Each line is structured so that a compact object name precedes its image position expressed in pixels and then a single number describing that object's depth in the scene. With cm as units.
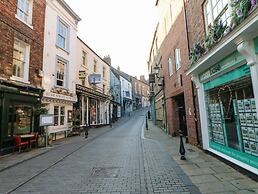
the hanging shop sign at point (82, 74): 1914
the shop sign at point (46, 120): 1141
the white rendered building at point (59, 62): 1436
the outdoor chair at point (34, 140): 1092
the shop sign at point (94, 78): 2195
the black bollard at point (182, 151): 758
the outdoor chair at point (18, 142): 1005
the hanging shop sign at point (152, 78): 2439
